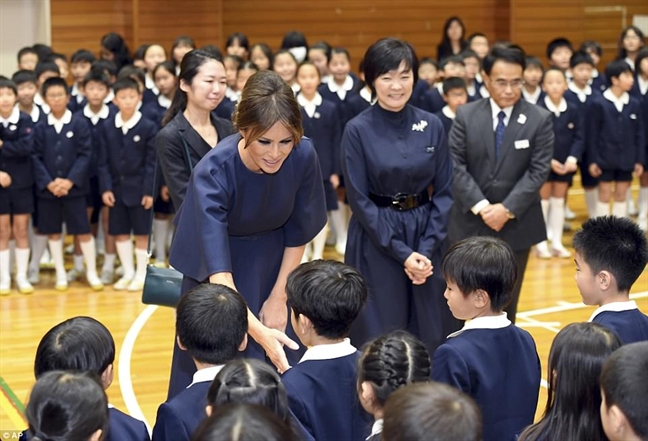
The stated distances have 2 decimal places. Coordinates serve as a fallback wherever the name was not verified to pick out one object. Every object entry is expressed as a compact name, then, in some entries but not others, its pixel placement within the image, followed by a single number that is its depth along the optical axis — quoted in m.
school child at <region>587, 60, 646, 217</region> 9.23
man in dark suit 5.52
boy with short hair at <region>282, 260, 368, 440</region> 3.12
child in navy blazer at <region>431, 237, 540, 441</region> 3.31
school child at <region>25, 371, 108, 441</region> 2.46
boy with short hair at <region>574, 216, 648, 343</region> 3.54
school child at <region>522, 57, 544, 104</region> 9.34
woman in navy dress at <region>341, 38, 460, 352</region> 4.81
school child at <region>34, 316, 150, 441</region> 2.92
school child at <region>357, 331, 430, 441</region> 2.77
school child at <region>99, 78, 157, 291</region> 7.91
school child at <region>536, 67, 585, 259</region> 9.07
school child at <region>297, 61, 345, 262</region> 8.79
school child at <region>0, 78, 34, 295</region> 7.68
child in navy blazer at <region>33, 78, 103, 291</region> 7.78
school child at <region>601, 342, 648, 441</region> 2.43
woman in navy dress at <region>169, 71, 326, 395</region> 3.60
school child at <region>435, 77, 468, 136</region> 8.65
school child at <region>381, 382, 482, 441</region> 2.16
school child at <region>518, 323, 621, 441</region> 2.78
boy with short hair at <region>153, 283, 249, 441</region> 2.94
